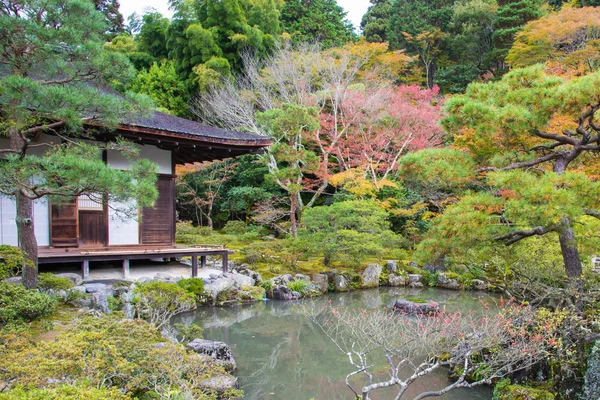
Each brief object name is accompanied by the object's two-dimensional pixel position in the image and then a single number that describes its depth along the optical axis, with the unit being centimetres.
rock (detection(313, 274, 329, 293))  1072
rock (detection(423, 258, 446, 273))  1273
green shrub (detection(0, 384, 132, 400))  246
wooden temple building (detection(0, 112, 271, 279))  779
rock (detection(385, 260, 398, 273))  1254
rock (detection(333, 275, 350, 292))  1110
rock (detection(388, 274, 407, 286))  1212
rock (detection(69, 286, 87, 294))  671
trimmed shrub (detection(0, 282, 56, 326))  473
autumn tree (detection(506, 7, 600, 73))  1606
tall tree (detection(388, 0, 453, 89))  2405
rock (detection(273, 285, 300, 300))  988
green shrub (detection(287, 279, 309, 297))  1027
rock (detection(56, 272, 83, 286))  739
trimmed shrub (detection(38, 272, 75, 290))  592
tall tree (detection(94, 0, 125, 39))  2992
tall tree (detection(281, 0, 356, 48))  2333
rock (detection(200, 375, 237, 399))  427
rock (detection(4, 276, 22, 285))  613
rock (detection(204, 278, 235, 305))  892
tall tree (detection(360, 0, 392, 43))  2534
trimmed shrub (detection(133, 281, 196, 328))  619
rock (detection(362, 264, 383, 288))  1174
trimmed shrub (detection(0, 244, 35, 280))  541
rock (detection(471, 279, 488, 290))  1140
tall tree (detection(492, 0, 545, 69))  2039
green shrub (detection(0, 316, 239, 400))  314
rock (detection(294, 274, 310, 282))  1084
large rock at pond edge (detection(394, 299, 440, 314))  859
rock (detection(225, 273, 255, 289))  958
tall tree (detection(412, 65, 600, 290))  445
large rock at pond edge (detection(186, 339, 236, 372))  533
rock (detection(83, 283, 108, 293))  706
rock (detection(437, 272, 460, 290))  1183
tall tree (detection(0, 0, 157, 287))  471
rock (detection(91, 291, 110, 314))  647
